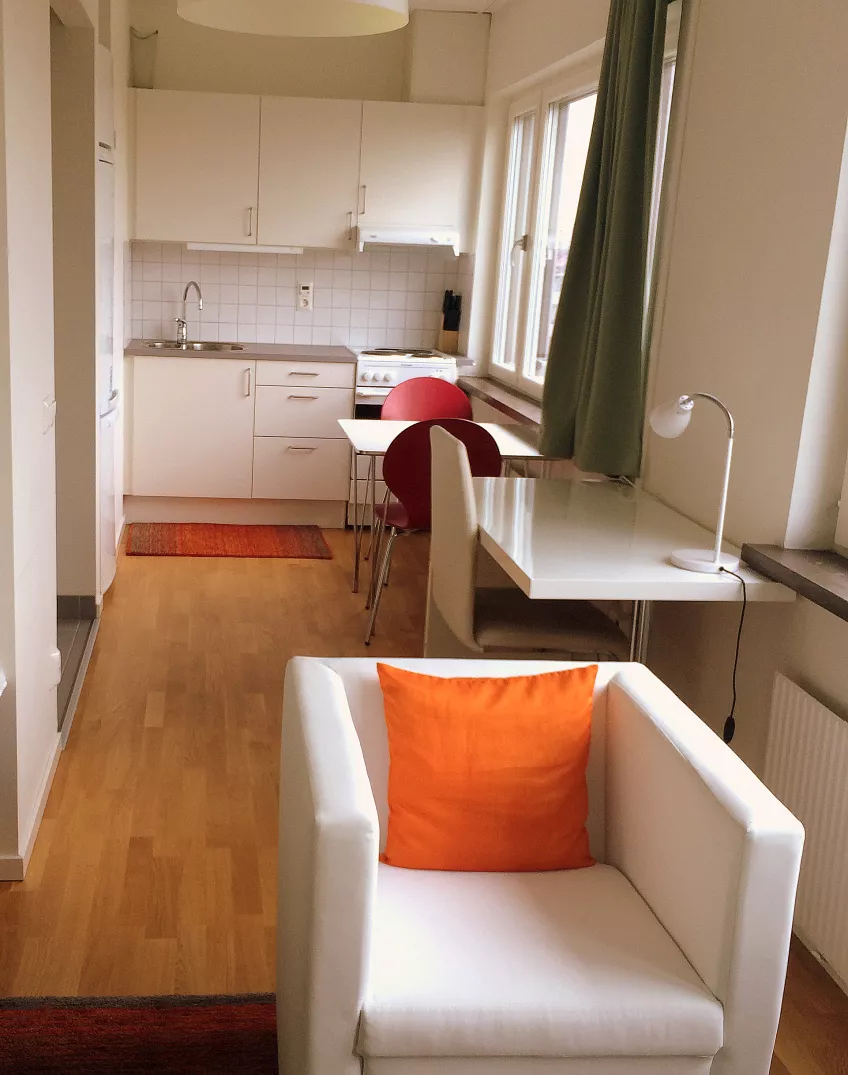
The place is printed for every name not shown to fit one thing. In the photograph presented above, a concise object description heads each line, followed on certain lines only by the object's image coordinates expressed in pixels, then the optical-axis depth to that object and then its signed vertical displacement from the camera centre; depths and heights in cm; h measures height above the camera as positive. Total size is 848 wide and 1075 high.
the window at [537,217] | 516 +28
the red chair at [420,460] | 404 -64
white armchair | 164 -100
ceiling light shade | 265 +56
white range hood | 606 +16
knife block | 645 -38
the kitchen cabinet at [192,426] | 588 -85
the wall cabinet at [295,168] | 586 +47
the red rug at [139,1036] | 208 -140
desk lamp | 266 -32
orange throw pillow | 203 -85
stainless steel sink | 609 -47
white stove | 600 -51
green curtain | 350 +13
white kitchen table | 423 -62
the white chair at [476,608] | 311 -90
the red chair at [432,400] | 527 -57
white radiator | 236 -104
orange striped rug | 562 -137
